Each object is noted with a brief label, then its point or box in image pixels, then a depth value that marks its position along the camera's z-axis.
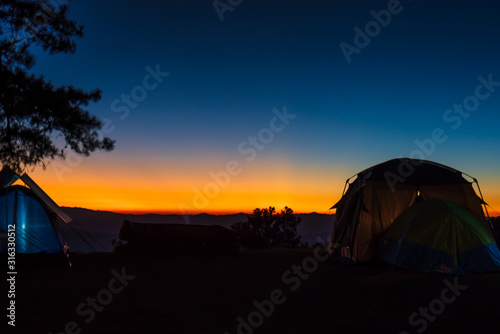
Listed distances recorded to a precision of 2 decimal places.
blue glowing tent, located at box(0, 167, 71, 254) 9.96
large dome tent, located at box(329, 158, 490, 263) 11.05
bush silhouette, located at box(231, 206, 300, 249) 27.25
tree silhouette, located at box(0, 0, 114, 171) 9.24
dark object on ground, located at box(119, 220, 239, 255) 13.55
